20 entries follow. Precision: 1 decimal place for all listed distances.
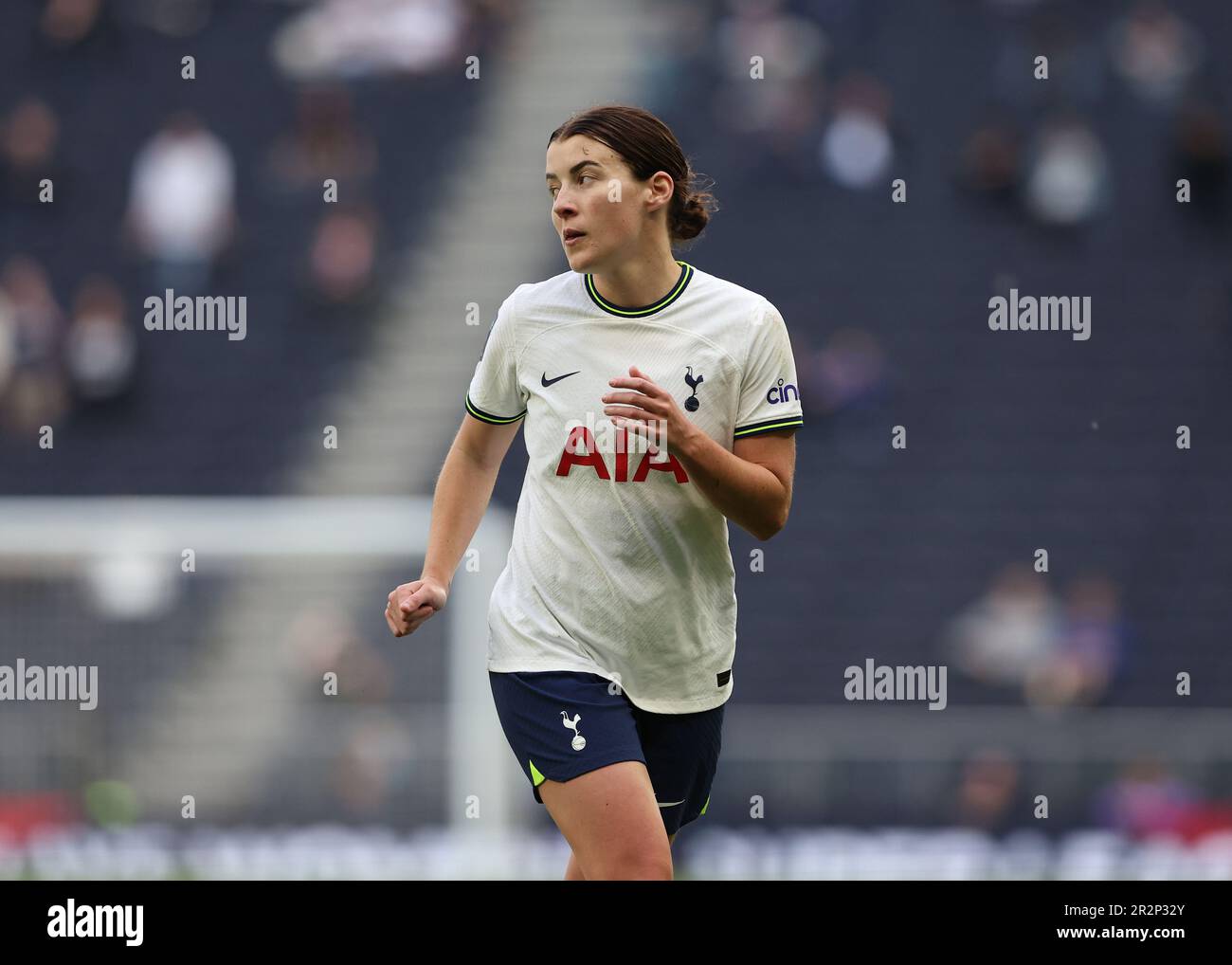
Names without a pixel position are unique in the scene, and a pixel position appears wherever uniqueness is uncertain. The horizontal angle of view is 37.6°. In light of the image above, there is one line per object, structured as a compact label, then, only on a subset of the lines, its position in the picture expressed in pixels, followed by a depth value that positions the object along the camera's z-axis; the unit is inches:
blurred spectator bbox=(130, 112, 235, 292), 429.1
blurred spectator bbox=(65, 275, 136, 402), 414.9
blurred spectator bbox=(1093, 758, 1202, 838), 347.6
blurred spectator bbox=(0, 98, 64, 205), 435.8
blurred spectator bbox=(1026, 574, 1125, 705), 380.2
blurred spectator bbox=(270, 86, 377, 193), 437.7
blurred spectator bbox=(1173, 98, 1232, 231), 438.9
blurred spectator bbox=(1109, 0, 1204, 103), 448.5
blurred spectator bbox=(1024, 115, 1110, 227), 440.1
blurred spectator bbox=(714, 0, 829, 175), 440.1
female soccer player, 147.7
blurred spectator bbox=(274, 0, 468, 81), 443.8
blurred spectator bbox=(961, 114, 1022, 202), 439.5
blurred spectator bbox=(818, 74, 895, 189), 438.0
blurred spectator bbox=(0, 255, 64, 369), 412.5
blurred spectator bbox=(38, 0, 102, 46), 451.2
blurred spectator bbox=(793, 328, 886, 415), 410.9
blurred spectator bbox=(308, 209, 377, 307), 430.3
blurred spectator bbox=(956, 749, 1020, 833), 349.4
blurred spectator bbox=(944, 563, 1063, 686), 386.6
